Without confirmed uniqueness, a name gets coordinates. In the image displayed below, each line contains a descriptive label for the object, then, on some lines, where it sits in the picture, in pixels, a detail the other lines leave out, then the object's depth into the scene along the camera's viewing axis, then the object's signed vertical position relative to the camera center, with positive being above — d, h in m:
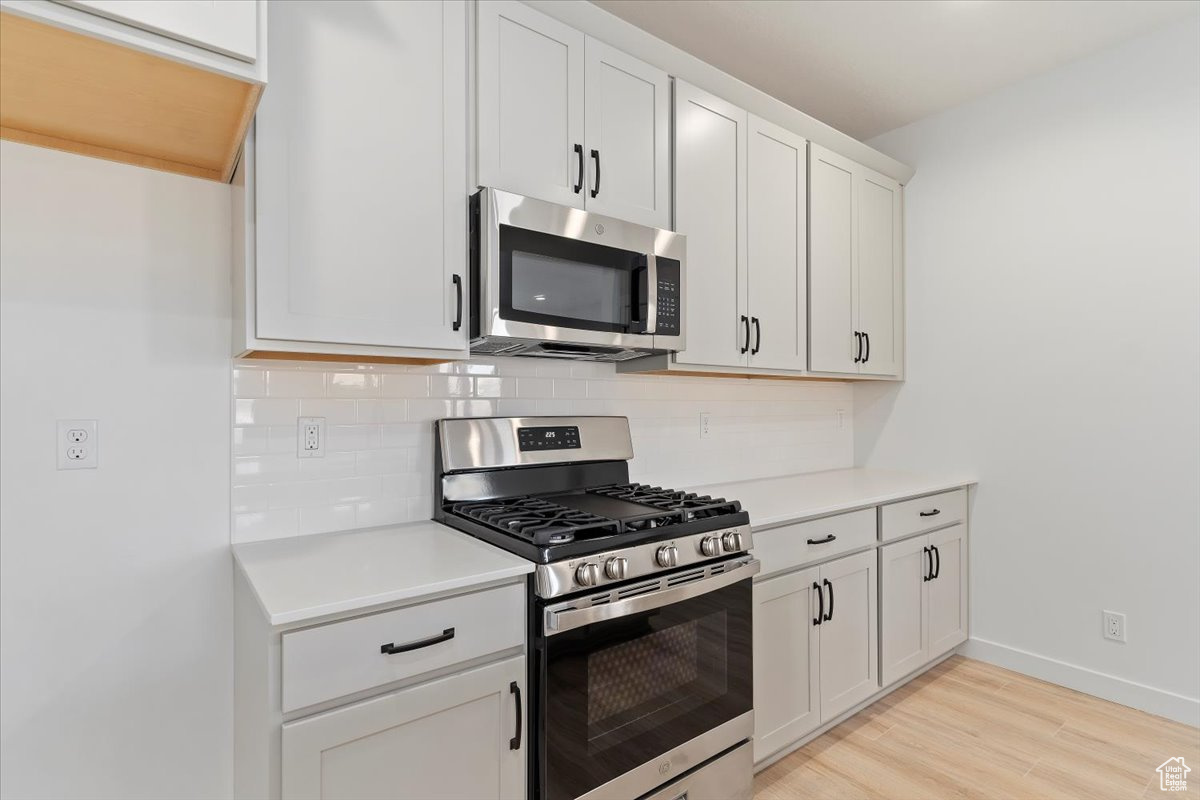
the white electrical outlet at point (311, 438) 1.77 -0.11
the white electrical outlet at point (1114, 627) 2.69 -0.99
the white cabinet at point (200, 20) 1.03 +0.65
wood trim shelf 1.08 +0.61
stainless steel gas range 1.49 -0.57
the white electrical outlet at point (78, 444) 1.49 -0.11
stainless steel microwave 1.77 +0.36
